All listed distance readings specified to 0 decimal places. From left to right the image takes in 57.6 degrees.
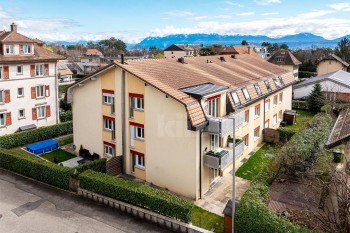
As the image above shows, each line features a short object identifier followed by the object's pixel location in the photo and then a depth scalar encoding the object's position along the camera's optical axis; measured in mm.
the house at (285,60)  83688
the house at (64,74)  73119
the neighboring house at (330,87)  50219
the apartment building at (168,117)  22188
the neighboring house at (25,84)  35844
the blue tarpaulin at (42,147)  30859
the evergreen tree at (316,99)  47294
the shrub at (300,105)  49969
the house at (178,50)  130250
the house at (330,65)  81000
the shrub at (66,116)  43969
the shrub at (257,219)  15430
